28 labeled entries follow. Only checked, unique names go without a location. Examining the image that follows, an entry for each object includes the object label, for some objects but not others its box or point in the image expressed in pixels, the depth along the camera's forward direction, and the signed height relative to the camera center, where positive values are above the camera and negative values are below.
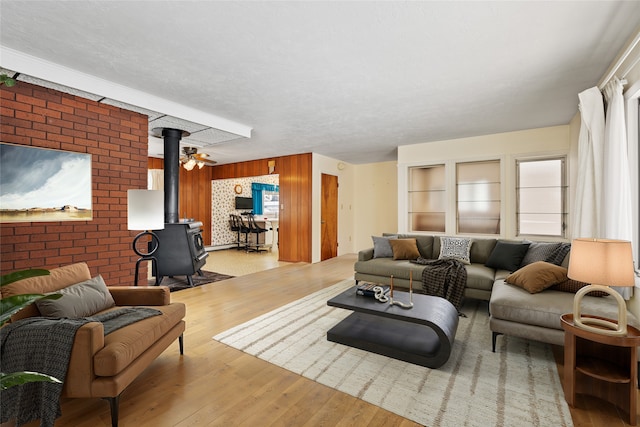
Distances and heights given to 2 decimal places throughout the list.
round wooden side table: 1.74 -0.98
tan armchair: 1.65 -0.80
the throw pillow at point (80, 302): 1.91 -0.63
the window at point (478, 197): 5.21 +0.25
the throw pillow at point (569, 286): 2.68 -0.68
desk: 9.13 -0.64
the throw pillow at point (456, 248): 4.31 -0.55
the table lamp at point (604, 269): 1.77 -0.35
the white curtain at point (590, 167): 2.84 +0.43
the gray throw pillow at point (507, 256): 3.82 -0.57
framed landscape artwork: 2.84 +0.26
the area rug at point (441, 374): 1.83 -1.21
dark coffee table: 2.34 -1.12
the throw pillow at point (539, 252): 3.54 -0.49
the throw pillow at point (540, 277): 2.71 -0.60
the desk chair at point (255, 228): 8.67 -0.50
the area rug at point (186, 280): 4.73 -1.18
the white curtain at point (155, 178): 7.55 +0.81
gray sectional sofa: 2.37 -0.78
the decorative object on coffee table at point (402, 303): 2.59 -0.81
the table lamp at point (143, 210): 2.91 +0.00
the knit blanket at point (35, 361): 1.56 -0.81
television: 9.62 +0.24
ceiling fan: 5.76 +1.07
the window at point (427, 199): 5.68 +0.23
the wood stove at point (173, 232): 4.58 -0.33
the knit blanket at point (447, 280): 3.67 -0.86
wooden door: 7.30 -0.18
